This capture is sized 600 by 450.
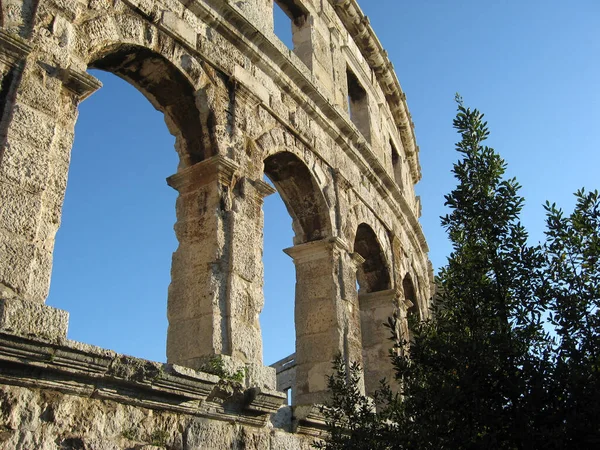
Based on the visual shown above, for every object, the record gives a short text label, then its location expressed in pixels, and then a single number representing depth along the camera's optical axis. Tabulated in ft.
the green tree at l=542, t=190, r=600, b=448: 10.34
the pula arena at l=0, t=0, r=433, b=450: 13.20
